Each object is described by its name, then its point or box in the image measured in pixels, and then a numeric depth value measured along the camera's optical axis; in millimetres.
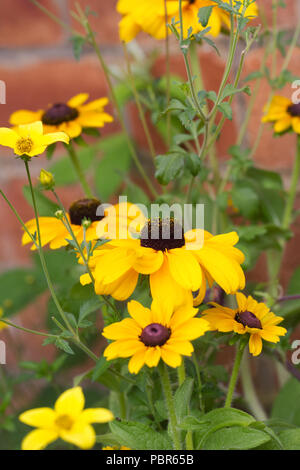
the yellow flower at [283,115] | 900
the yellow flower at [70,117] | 906
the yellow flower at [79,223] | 816
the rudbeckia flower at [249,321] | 750
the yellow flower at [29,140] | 741
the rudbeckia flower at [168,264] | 736
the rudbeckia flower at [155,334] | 710
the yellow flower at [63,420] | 652
